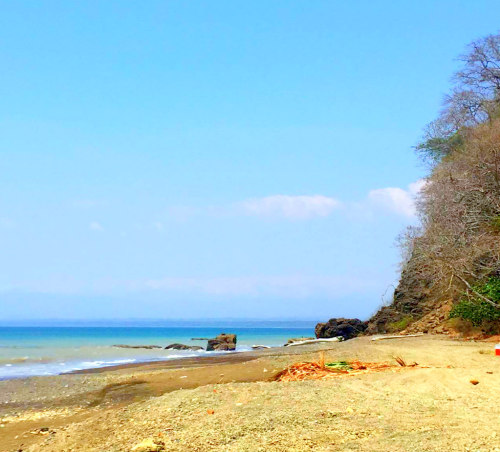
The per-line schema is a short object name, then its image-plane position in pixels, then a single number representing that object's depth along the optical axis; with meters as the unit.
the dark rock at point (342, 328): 36.53
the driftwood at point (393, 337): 25.09
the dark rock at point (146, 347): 44.97
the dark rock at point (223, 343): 39.84
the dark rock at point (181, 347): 42.94
